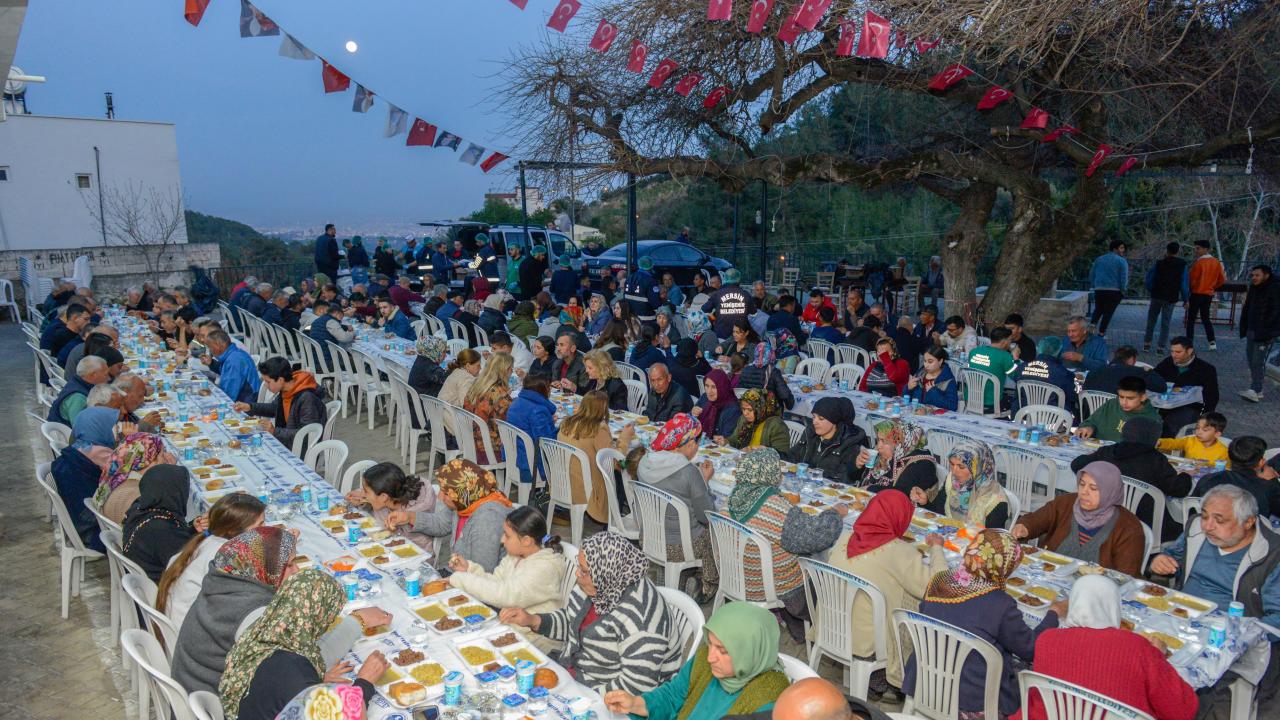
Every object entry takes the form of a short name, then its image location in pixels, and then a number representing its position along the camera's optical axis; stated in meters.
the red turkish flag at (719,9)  7.41
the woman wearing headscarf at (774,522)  4.30
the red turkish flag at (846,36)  8.44
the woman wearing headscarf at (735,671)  2.82
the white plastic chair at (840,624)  3.94
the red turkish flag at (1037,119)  9.43
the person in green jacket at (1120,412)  6.25
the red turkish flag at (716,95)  11.08
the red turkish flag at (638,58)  8.78
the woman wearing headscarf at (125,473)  4.80
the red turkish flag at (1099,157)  9.88
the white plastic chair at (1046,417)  7.02
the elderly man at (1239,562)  3.98
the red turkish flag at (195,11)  8.04
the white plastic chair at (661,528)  5.05
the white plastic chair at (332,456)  5.91
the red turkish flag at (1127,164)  9.99
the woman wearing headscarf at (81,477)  5.33
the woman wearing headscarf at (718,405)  7.01
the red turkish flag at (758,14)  8.06
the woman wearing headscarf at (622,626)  3.29
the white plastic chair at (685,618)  3.54
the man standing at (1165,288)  12.22
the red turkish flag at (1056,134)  9.41
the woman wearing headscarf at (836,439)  5.91
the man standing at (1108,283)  13.44
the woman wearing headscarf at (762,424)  6.36
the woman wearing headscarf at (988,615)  3.41
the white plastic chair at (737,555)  4.45
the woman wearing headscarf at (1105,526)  4.43
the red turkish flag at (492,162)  13.06
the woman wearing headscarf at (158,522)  4.23
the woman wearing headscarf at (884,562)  3.98
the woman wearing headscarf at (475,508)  4.26
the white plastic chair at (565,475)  6.05
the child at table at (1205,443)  5.71
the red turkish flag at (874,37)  7.33
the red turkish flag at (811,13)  7.21
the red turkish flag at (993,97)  9.64
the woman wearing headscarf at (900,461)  5.34
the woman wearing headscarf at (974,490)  4.77
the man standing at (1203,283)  12.31
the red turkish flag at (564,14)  8.50
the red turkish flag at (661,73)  9.65
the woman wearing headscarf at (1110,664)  2.99
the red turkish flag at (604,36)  8.52
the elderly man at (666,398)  7.48
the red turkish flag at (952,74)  8.98
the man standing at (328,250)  17.47
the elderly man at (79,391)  6.88
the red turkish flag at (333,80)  10.41
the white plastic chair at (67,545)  5.27
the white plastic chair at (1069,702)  2.83
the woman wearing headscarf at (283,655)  2.82
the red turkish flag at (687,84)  9.90
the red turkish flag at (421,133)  12.03
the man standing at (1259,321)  10.09
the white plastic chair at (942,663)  3.33
